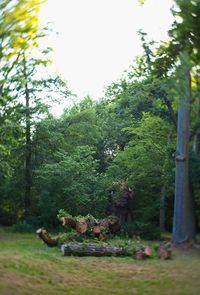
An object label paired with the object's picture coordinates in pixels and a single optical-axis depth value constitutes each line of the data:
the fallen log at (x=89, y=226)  16.61
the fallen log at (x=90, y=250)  13.62
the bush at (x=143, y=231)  19.59
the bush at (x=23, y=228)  22.95
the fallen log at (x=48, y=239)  15.52
